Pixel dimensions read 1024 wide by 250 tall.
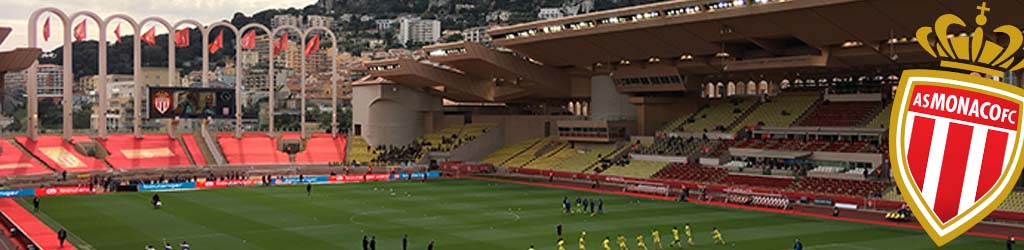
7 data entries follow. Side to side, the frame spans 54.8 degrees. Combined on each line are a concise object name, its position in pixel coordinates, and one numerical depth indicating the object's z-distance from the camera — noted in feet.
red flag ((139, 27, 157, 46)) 258.98
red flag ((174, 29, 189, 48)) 269.23
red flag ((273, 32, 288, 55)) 281.13
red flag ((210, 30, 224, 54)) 273.33
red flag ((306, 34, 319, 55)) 289.94
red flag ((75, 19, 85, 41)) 248.73
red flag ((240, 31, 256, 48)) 281.02
